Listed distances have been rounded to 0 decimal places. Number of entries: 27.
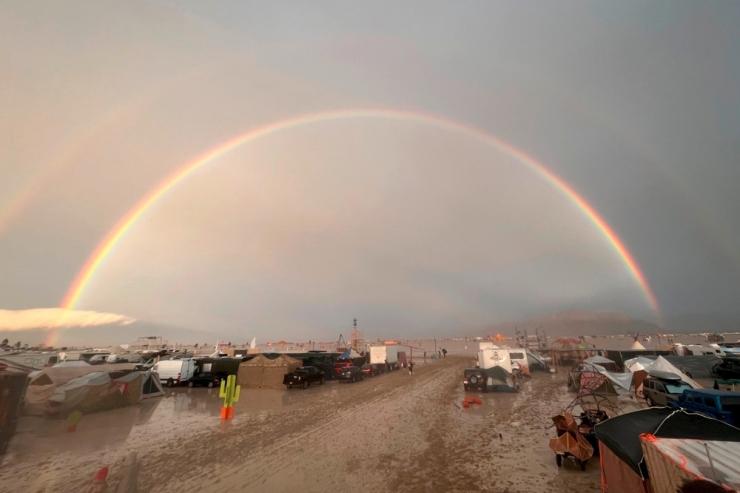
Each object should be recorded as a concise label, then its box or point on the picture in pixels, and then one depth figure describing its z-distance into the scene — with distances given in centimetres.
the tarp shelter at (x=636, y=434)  584
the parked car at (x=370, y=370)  3694
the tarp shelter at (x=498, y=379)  2623
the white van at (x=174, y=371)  2969
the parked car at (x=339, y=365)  3399
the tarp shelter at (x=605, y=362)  3244
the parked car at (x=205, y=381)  2939
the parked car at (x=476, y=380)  2602
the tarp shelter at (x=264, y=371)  2879
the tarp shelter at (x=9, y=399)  1244
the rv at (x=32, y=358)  3028
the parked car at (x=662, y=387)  1725
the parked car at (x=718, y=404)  1131
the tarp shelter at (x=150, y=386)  2244
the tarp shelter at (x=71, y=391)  1752
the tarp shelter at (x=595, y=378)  2242
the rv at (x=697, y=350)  4321
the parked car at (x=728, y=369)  2515
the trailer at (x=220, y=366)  3175
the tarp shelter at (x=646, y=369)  2330
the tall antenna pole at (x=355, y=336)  7562
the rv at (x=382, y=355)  4400
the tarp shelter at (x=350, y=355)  4660
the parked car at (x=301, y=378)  2798
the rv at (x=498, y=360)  3303
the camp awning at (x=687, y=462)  464
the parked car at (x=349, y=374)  3303
